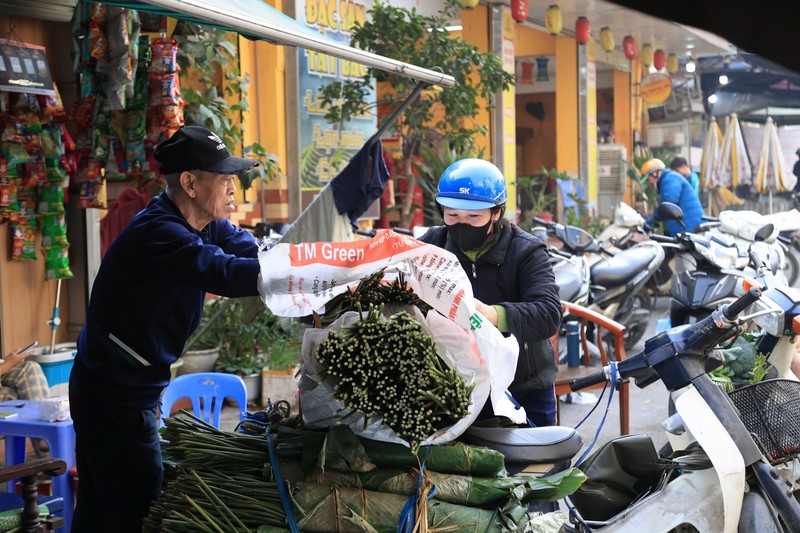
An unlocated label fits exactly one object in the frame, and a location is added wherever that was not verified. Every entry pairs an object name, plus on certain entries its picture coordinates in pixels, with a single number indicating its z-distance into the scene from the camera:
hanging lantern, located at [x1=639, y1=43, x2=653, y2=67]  21.17
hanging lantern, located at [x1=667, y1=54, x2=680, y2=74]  23.72
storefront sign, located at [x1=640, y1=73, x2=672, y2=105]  22.62
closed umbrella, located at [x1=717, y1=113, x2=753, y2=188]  22.20
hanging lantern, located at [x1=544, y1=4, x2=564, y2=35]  15.01
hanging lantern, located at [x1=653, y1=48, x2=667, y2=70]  21.81
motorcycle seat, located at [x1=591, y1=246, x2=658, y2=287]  8.92
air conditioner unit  21.41
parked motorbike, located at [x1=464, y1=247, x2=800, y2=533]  3.33
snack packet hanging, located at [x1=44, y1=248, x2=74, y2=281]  6.48
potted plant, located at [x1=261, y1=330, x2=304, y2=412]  7.37
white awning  3.19
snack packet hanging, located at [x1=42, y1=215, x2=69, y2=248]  6.38
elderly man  3.09
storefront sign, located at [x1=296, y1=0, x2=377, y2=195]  9.42
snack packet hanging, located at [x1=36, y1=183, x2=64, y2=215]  6.17
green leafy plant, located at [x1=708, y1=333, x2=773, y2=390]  4.48
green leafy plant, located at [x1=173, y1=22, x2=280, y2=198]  6.29
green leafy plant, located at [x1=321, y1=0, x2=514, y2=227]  9.24
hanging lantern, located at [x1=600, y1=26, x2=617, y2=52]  17.45
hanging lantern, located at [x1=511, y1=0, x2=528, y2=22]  13.18
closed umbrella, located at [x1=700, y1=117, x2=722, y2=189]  22.28
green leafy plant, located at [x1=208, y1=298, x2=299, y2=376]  7.58
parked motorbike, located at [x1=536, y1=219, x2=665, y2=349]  8.90
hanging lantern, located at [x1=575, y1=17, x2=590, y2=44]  16.64
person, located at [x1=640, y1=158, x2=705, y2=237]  12.05
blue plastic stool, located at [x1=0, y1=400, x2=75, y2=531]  4.21
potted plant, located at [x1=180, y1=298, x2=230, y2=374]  7.45
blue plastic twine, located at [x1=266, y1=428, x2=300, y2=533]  2.55
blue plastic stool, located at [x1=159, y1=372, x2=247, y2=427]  4.80
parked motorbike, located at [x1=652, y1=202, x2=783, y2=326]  7.10
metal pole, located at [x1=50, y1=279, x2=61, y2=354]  5.97
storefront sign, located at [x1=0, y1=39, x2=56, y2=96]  5.46
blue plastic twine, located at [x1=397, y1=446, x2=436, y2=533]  2.52
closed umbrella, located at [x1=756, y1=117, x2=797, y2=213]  21.61
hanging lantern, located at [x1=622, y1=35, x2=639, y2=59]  19.44
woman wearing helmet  3.61
